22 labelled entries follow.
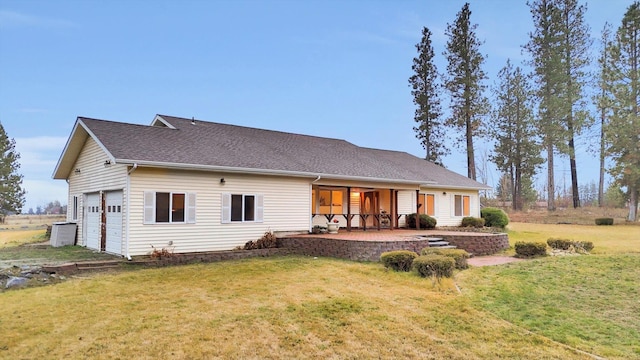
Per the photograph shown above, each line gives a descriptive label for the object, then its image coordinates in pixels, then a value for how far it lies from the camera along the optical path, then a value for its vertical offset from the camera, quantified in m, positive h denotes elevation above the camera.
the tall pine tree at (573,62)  30.42 +11.09
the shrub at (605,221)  24.97 -1.22
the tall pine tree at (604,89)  29.43 +8.78
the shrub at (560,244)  13.52 -1.45
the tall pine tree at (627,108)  27.08 +6.88
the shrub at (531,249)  12.50 -1.50
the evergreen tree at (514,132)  34.25 +6.35
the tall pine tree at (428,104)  32.81 +8.29
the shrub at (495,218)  21.99 -0.88
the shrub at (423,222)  18.69 -0.92
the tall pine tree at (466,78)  31.17 +10.02
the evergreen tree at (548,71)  30.55 +10.52
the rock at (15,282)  7.98 -1.61
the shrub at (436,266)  9.27 -1.53
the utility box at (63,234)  14.23 -1.10
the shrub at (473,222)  20.70 -1.04
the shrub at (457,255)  10.58 -1.42
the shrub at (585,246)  13.45 -1.52
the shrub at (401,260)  10.17 -1.49
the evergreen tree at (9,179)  36.47 +2.40
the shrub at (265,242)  13.03 -1.33
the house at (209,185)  11.20 +0.63
